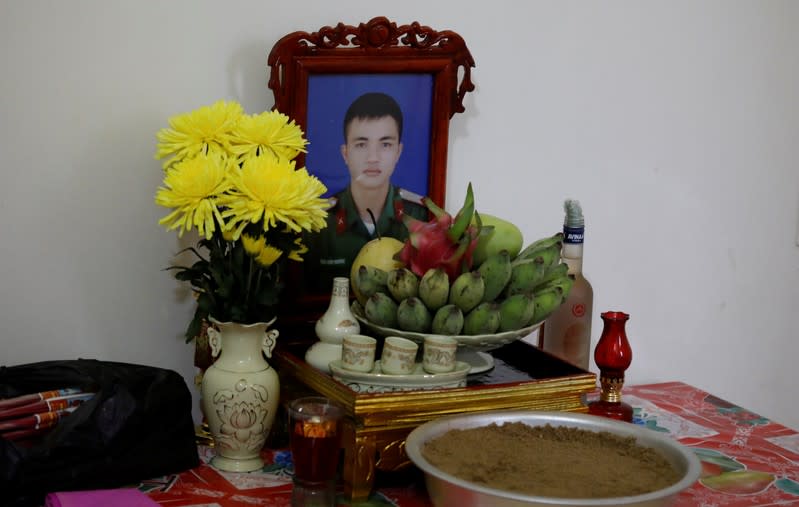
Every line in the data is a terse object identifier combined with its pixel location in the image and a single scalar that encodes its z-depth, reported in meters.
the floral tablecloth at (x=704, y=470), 2.22
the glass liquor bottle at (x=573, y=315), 2.56
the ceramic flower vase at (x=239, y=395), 2.27
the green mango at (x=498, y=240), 2.40
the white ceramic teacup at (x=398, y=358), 2.25
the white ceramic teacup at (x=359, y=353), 2.24
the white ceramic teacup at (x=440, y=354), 2.26
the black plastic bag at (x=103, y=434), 2.13
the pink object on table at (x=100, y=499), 2.11
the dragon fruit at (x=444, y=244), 2.33
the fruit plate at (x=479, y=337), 2.31
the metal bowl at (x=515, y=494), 2.03
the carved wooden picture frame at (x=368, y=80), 2.44
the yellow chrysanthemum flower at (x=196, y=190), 2.22
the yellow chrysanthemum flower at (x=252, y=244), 2.25
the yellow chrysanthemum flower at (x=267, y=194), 2.22
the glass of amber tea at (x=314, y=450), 2.15
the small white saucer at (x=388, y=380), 2.24
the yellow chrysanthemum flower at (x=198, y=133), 2.27
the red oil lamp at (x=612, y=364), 2.47
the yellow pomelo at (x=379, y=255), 2.40
